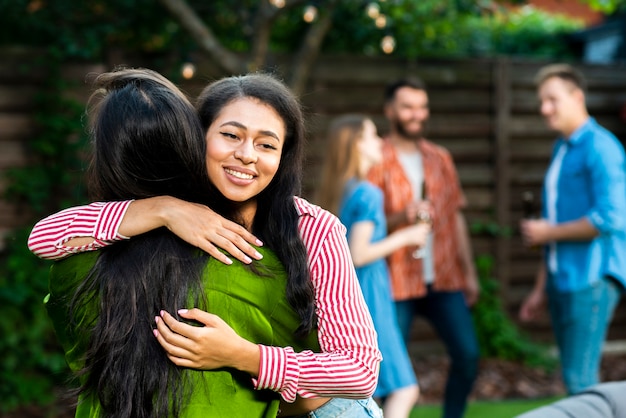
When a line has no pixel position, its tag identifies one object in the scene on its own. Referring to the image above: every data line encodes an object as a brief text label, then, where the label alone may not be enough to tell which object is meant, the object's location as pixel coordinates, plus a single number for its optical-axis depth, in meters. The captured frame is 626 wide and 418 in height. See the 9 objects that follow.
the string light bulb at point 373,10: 6.25
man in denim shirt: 4.31
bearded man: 4.88
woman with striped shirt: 1.82
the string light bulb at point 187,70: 6.00
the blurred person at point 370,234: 4.19
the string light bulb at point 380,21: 6.39
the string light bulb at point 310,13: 5.98
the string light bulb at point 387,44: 6.84
